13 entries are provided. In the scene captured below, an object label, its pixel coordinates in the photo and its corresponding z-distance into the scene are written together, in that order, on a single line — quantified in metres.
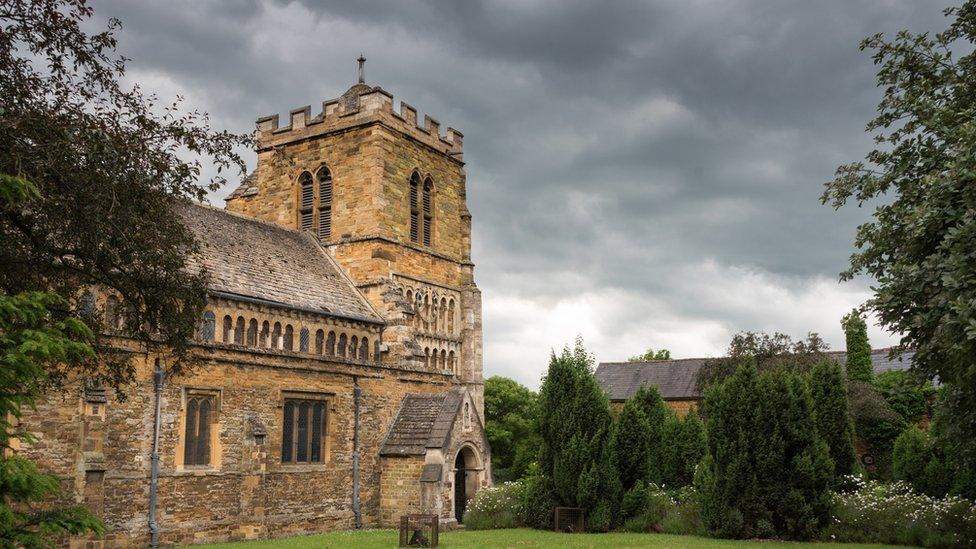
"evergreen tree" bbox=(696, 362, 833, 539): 19.75
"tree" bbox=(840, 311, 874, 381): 40.72
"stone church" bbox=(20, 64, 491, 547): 19.59
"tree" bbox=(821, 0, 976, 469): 11.59
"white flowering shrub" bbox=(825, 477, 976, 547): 18.48
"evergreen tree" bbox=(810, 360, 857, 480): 24.36
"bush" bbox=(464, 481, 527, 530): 24.12
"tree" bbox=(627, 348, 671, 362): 81.72
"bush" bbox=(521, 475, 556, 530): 23.21
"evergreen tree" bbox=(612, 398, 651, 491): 23.11
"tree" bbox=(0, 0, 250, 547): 8.66
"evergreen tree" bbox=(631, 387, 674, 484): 27.53
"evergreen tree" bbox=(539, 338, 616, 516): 22.47
